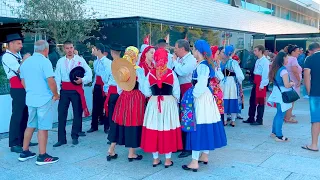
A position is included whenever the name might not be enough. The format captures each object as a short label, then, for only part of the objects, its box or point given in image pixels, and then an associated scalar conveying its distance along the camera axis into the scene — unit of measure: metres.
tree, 8.41
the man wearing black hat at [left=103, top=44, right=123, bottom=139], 6.04
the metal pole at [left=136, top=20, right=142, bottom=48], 9.39
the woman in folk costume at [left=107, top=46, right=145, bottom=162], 4.86
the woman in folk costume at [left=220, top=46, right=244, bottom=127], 7.42
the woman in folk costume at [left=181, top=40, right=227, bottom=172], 4.58
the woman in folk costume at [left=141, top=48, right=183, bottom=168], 4.58
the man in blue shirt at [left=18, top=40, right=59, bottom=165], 4.94
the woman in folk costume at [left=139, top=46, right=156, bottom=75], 4.96
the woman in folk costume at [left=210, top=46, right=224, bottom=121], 6.14
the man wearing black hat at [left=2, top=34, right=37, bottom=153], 5.57
